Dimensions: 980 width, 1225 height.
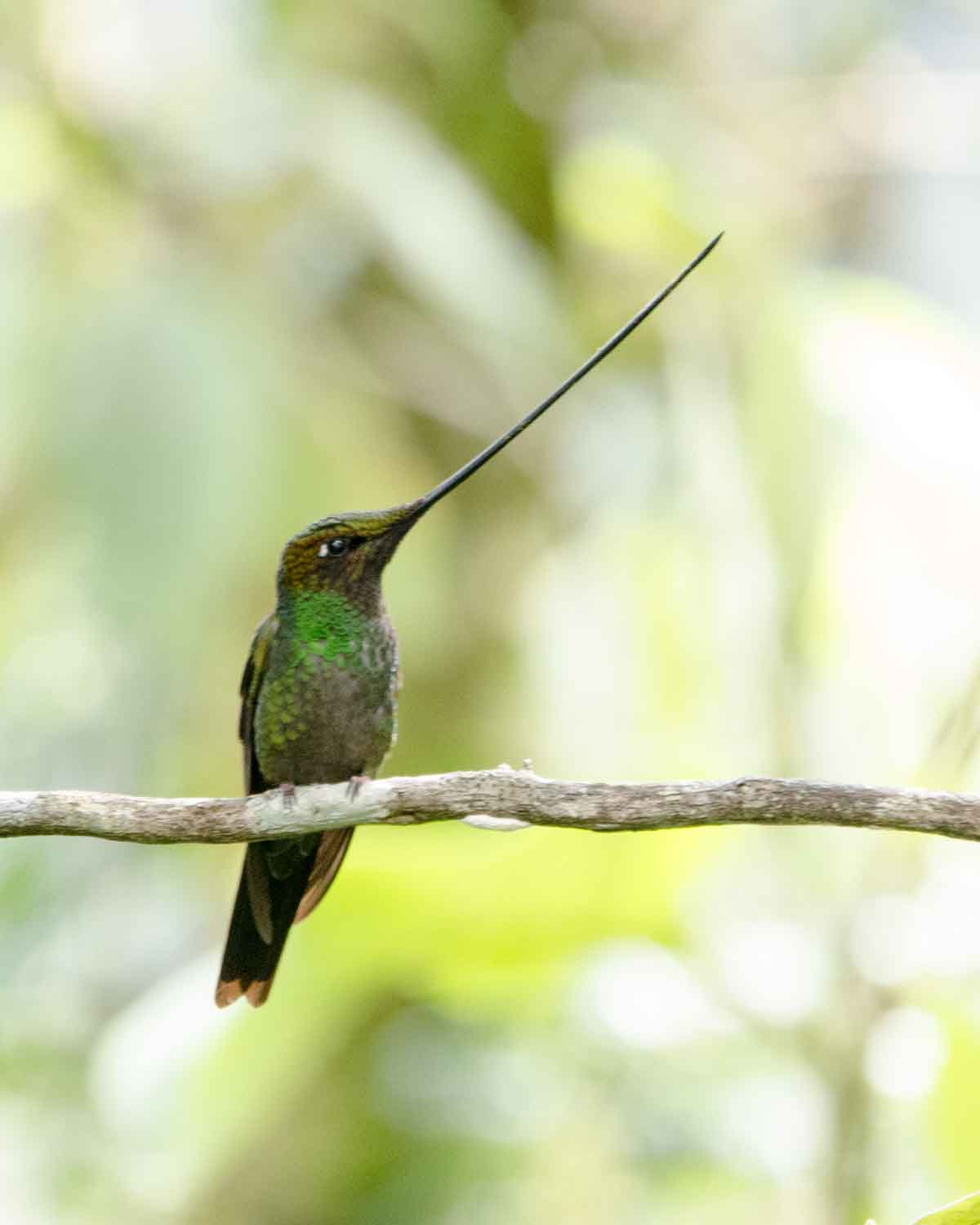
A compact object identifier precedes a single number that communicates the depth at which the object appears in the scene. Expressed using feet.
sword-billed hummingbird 20.52
